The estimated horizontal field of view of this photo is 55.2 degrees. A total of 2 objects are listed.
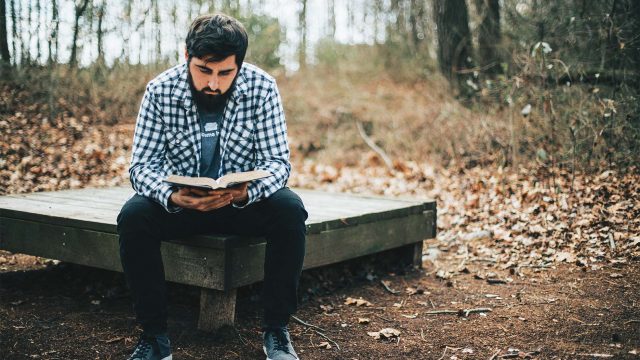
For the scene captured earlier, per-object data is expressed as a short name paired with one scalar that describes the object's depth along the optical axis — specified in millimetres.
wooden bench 3080
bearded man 2754
